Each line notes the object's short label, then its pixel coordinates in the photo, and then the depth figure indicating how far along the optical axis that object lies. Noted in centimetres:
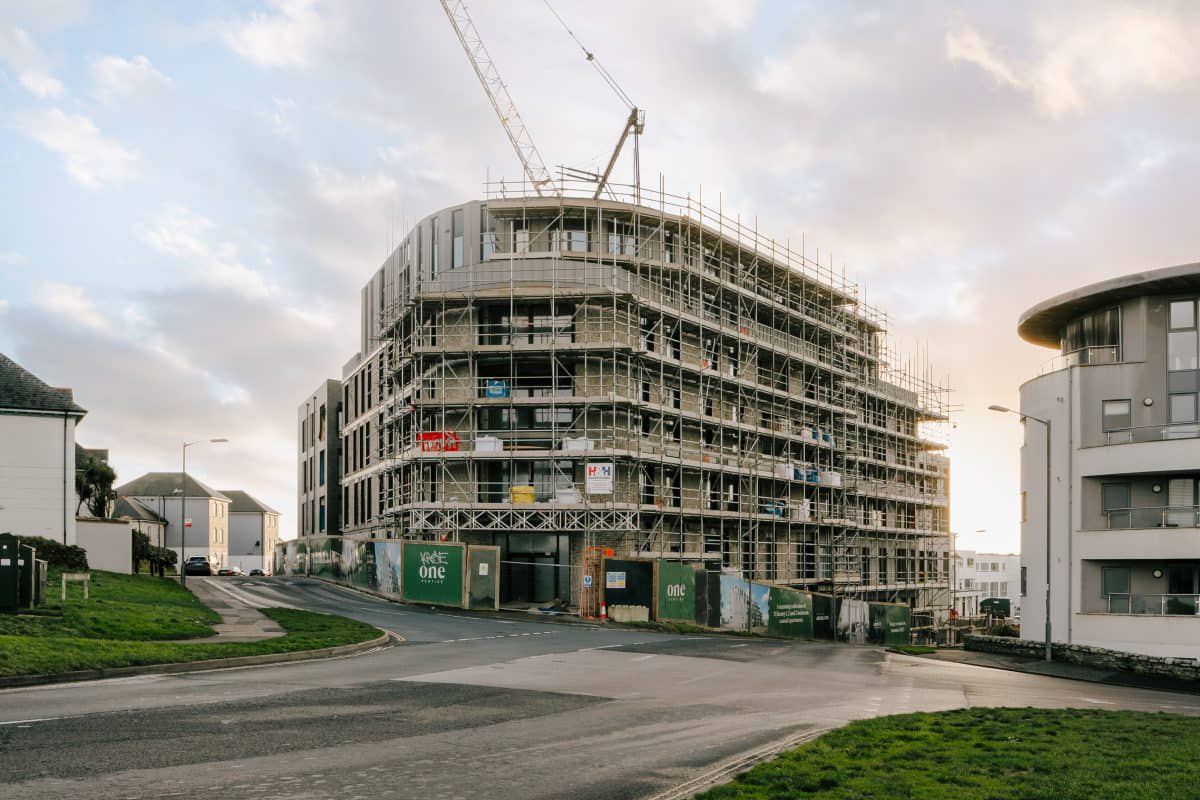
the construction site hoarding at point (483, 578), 4338
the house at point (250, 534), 14325
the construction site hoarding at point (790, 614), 4838
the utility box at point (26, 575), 2483
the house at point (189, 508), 12219
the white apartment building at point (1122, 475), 3647
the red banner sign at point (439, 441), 4943
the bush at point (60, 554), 4188
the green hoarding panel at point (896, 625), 6244
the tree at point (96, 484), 6762
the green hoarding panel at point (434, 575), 4331
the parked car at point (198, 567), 7731
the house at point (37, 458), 4453
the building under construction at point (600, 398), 4944
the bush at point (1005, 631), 5825
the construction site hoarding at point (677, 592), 4216
